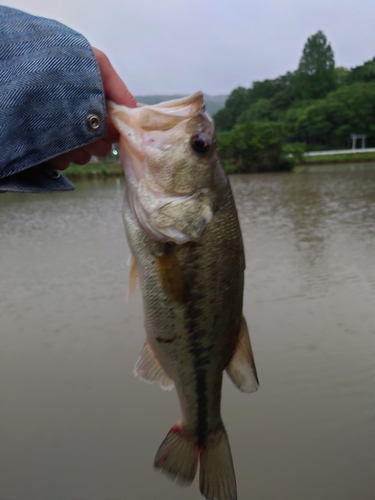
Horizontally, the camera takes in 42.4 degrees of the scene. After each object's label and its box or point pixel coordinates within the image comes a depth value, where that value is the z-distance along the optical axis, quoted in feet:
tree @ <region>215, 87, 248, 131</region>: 252.83
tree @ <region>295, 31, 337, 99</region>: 235.81
